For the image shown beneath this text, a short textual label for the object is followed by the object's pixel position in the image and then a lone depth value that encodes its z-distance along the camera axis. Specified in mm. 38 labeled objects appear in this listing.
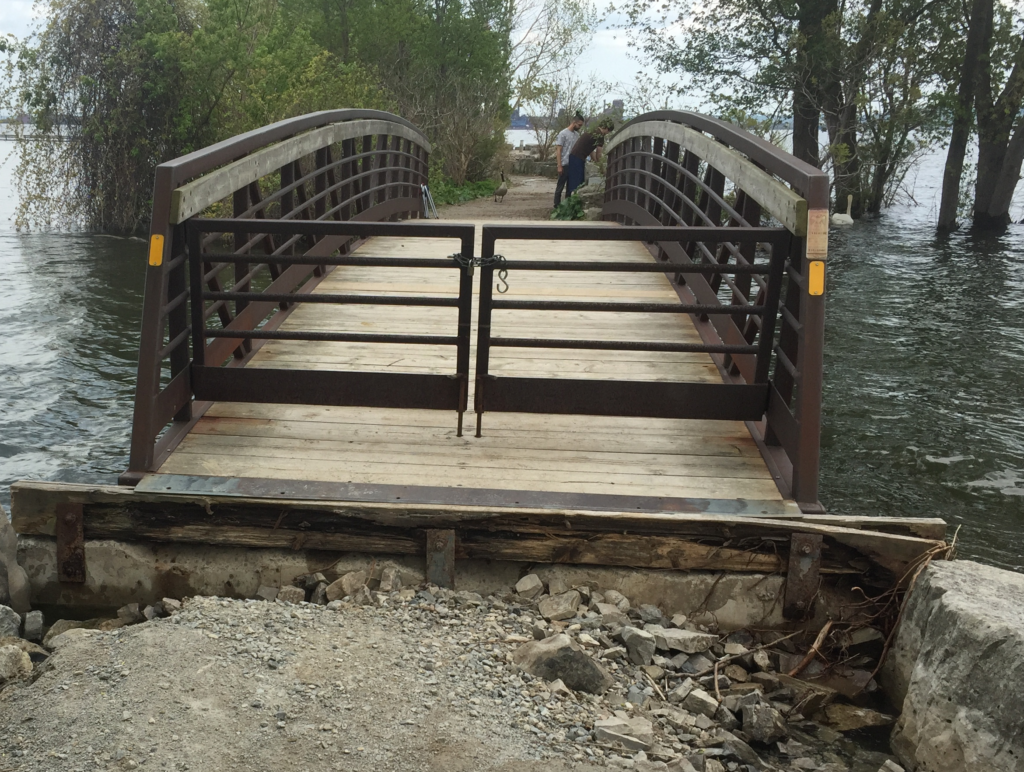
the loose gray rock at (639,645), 4223
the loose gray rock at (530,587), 4629
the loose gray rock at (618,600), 4566
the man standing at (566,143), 17578
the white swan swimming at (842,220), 24484
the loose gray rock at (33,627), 4555
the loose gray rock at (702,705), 3977
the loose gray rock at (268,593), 4680
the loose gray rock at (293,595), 4590
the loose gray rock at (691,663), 4289
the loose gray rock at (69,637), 4102
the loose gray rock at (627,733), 3518
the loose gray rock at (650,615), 4539
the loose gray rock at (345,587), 4547
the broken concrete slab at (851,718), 4293
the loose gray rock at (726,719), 3965
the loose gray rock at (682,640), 4363
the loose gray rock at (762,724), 3932
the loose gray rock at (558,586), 4633
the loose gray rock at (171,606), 4539
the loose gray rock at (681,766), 3400
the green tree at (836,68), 24031
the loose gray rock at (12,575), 4652
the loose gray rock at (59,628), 4508
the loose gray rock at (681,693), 4031
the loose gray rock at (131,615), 4645
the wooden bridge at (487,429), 4586
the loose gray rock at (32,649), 4340
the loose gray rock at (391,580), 4602
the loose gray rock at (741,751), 3754
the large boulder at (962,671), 3484
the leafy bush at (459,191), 25680
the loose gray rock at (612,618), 4398
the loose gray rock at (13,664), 3934
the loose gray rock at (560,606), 4422
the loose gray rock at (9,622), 4422
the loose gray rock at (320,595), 4566
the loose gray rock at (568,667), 3881
